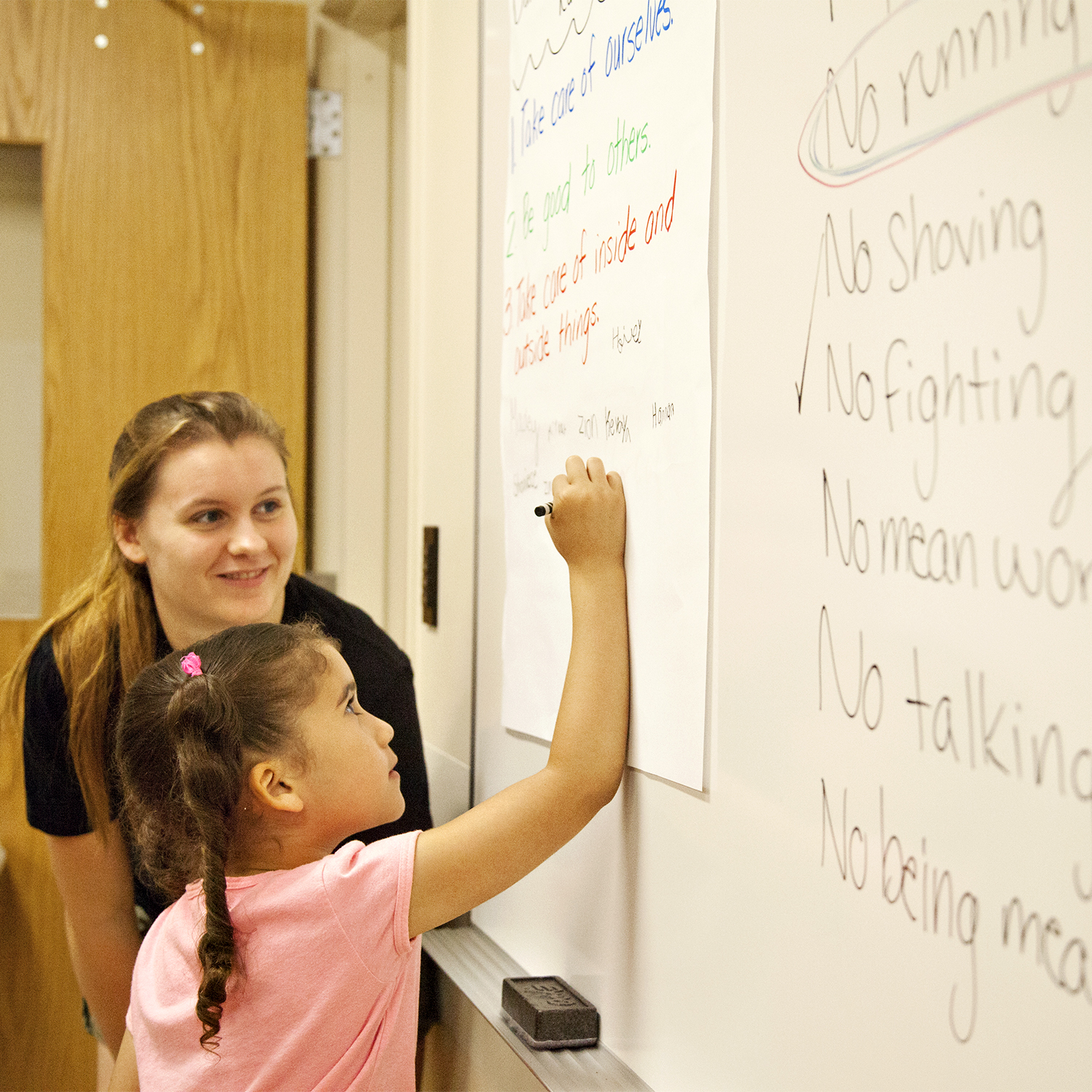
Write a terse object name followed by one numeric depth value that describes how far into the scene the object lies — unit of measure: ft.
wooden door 5.57
